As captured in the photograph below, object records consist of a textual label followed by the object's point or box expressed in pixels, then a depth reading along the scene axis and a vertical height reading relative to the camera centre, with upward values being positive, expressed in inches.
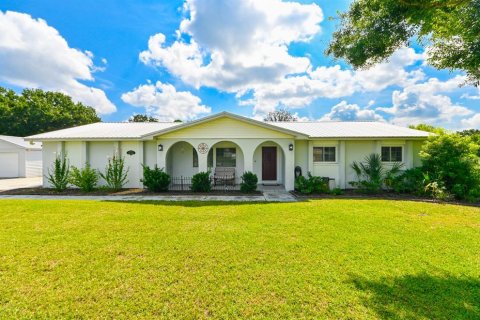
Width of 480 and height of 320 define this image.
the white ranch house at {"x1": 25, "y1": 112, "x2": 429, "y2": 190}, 483.2 +30.4
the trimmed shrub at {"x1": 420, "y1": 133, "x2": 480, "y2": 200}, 396.2 -9.8
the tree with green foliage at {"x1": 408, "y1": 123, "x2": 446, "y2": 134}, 817.1 +124.2
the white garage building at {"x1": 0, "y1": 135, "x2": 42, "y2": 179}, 735.7 +10.6
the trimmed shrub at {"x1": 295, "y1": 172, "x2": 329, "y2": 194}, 446.3 -51.2
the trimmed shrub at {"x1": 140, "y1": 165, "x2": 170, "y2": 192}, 452.8 -36.9
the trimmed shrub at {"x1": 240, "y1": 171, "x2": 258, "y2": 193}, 444.1 -45.1
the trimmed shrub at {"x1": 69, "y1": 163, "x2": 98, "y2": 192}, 463.8 -35.3
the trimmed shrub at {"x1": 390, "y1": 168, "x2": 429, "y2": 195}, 431.1 -45.1
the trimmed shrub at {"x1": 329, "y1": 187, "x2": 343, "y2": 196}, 440.5 -64.0
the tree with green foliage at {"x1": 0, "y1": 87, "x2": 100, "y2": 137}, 1269.7 +299.6
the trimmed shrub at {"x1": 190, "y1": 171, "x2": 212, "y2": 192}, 454.6 -45.2
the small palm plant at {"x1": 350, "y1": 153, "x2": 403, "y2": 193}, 452.1 -29.3
